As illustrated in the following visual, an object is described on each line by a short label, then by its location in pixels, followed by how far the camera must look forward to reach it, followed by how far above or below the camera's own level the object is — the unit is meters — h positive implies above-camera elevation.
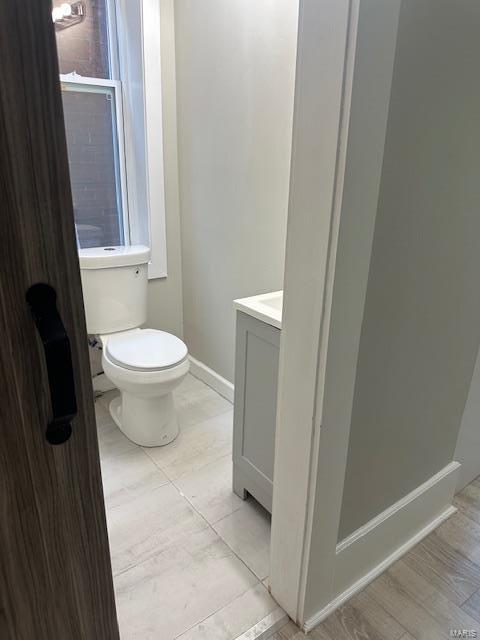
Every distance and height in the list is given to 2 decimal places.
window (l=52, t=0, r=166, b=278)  2.13 +0.20
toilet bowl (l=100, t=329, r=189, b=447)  1.85 -0.86
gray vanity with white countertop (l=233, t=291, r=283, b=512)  1.43 -0.74
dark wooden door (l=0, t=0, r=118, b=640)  0.46 -0.27
